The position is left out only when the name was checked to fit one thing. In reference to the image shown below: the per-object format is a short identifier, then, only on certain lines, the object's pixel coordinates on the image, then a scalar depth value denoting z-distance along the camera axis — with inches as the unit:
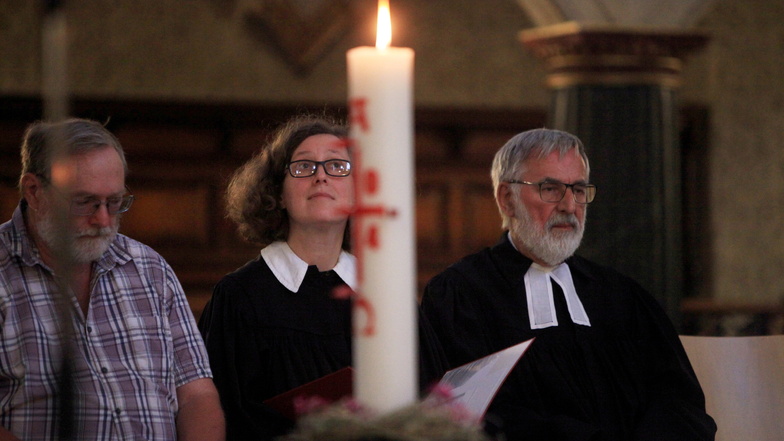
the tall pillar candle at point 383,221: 99.7
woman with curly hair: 213.0
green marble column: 426.3
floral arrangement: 94.7
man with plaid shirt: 190.1
